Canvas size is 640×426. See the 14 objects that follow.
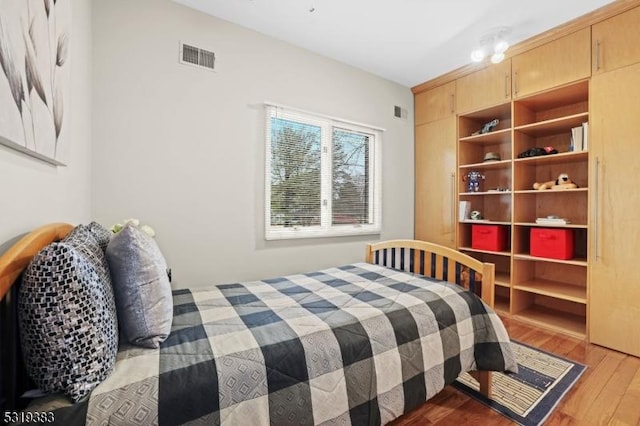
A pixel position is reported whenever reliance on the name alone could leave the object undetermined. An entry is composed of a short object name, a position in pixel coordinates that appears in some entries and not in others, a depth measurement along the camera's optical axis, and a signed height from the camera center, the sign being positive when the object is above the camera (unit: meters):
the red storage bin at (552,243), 2.53 -0.24
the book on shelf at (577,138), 2.45 +0.68
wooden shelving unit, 2.63 +0.16
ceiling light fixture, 2.51 +1.56
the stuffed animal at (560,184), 2.55 +0.30
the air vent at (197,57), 2.22 +1.24
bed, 0.78 -0.50
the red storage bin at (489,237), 3.01 -0.23
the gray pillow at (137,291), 1.00 -0.28
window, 2.67 +0.39
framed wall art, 0.81 +0.47
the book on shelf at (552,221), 2.59 -0.04
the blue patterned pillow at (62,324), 0.71 -0.29
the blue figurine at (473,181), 3.32 +0.41
